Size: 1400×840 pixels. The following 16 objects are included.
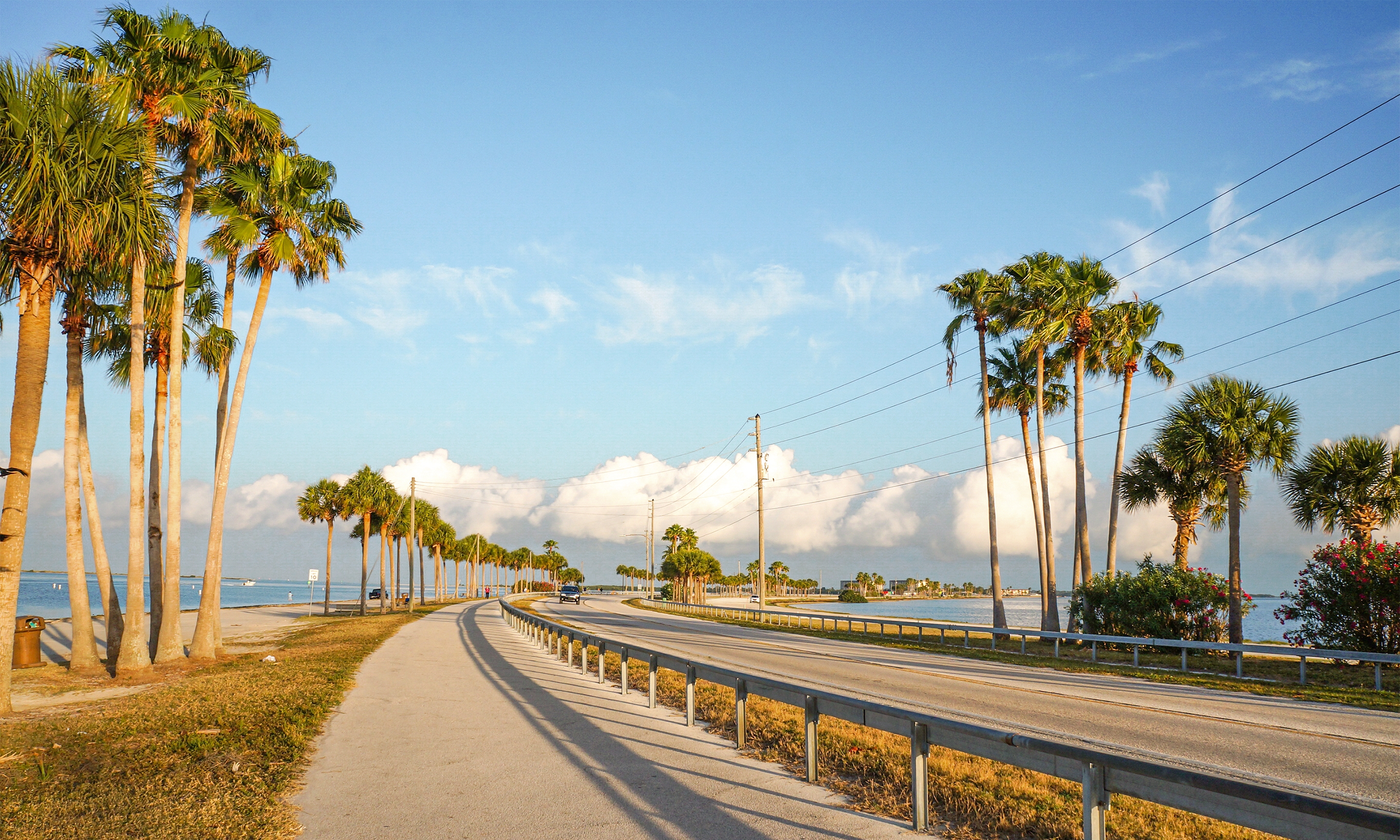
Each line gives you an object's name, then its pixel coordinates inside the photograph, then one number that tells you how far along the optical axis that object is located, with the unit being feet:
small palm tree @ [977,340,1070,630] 114.93
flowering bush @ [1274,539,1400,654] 61.82
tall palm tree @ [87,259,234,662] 61.87
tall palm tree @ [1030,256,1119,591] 95.71
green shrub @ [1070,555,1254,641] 79.46
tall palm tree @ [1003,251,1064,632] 97.71
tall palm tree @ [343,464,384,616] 203.10
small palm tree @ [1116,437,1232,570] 89.61
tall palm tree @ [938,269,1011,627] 107.86
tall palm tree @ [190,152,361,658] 67.10
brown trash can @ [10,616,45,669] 62.64
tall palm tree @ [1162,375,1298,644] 77.61
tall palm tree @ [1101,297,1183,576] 96.07
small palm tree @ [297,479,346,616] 204.54
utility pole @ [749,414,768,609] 157.12
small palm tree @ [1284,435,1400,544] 72.84
